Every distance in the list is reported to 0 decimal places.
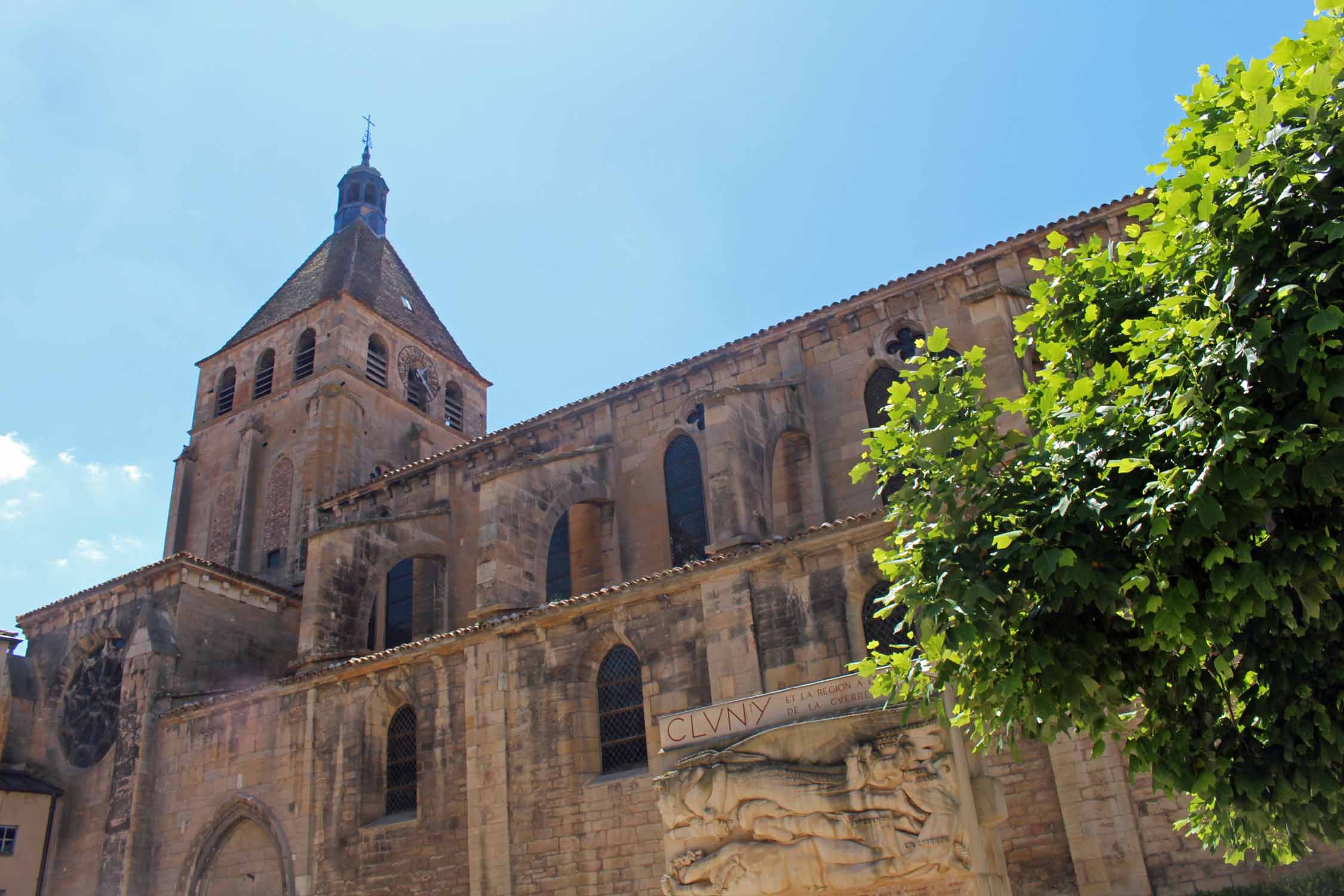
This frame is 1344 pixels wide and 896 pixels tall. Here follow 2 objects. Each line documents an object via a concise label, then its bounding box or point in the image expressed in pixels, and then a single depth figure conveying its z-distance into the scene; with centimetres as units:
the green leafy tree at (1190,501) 512
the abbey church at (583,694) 896
